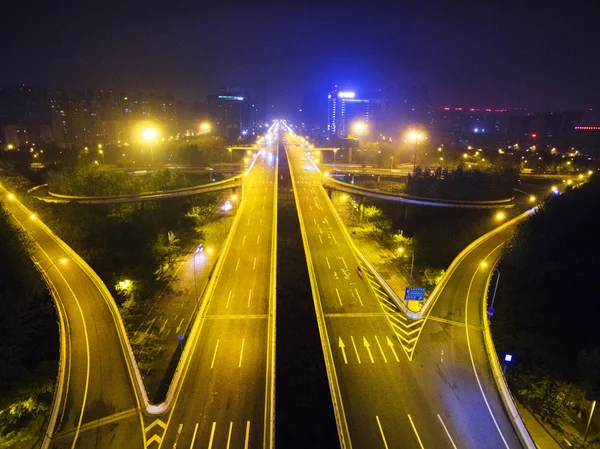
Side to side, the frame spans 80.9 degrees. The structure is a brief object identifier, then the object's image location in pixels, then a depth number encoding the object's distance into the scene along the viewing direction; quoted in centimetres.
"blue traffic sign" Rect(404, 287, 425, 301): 2927
